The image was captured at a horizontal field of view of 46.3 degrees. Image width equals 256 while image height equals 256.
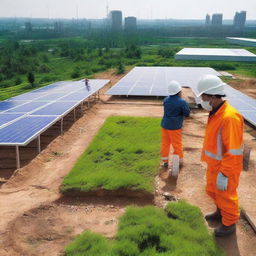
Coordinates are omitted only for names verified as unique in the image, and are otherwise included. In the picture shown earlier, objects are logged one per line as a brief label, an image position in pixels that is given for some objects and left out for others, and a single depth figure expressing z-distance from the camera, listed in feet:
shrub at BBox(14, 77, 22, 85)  77.00
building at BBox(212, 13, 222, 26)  506.81
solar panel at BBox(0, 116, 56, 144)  25.07
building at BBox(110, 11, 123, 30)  483.35
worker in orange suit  12.69
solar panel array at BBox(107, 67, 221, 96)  53.42
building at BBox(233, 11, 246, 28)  506.48
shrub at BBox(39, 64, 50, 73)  97.55
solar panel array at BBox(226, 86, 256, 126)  36.38
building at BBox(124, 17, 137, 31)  456.86
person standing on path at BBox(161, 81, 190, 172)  21.07
